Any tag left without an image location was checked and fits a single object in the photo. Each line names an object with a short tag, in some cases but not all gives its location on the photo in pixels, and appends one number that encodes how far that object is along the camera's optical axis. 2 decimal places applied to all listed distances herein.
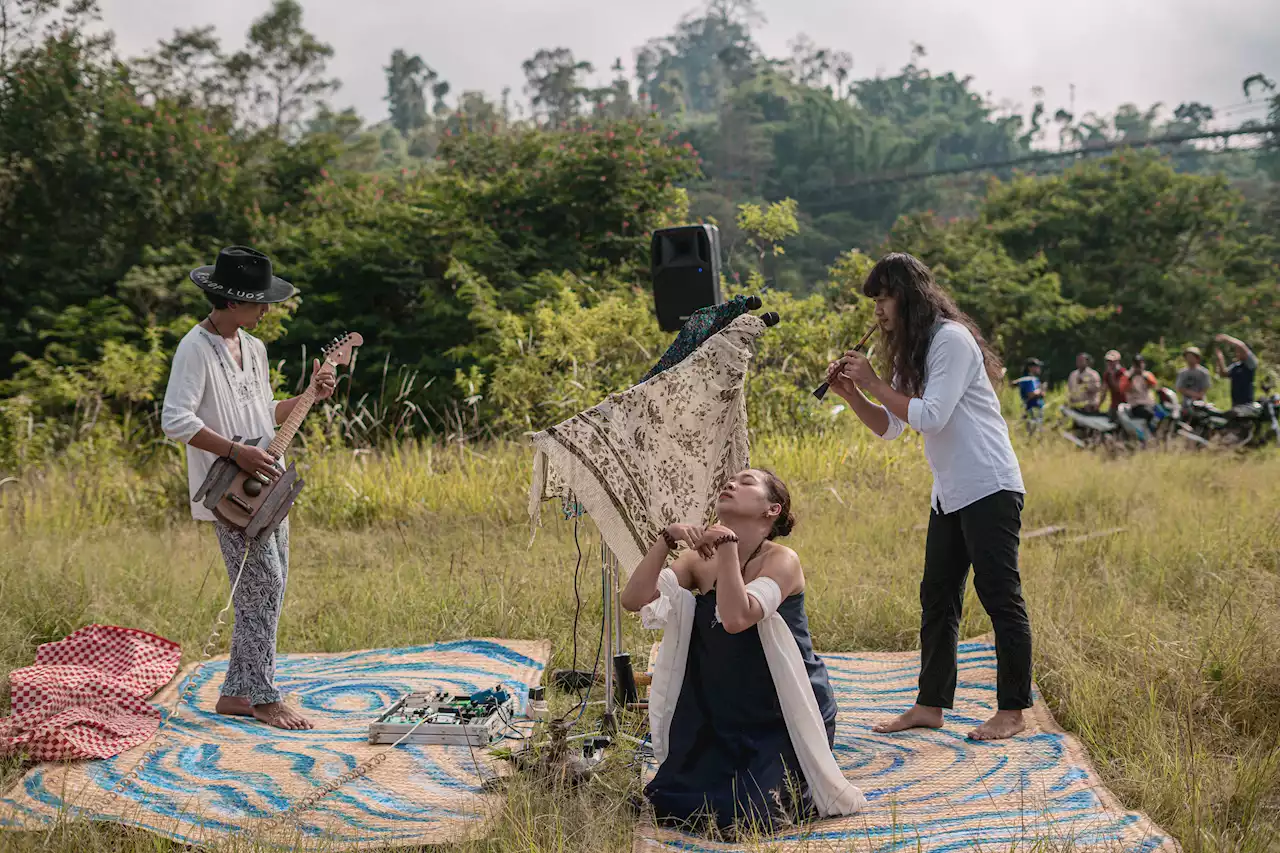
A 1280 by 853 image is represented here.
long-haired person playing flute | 3.45
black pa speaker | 4.82
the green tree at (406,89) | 69.19
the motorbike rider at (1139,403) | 11.47
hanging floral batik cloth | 3.40
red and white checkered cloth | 3.51
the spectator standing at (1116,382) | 12.77
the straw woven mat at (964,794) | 2.72
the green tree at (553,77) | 55.19
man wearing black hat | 3.75
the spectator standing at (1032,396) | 12.14
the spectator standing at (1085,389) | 13.63
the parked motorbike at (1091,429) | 11.50
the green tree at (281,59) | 26.66
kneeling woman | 2.98
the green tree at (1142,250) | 23.12
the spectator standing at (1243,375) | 11.77
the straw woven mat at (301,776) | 2.99
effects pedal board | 3.77
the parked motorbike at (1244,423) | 11.10
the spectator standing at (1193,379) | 12.14
